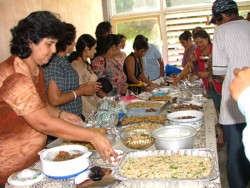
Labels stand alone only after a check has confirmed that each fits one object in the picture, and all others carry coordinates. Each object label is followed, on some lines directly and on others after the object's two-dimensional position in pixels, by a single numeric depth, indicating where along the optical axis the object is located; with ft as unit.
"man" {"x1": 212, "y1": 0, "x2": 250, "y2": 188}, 7.88
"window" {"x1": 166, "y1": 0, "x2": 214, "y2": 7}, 20.62
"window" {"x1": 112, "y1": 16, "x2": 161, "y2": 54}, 21.57
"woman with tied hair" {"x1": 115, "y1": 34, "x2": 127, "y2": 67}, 15.43
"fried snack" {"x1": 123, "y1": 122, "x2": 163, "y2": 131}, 6.83
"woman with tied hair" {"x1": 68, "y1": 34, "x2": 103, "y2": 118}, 10.25
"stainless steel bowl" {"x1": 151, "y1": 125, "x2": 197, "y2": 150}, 5.47
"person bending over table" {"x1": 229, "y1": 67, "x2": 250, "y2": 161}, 3.01
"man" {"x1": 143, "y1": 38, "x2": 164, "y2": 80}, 17.74
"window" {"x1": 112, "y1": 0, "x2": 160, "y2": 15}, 21.49
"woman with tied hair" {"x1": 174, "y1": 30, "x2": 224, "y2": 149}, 13.02
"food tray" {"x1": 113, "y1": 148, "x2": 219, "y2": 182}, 4.26
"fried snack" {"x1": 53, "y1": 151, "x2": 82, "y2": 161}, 5.20
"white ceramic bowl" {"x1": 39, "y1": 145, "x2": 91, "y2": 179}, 4.89
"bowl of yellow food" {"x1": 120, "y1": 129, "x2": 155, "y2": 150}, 5.88
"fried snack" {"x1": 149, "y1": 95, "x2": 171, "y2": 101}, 9.98
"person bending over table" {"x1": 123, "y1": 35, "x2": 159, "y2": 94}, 14.87
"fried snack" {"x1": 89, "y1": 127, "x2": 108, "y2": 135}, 6.69
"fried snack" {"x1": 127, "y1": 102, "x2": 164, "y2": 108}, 8.88
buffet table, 4.49
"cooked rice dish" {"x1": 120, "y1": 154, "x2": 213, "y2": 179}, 4.48
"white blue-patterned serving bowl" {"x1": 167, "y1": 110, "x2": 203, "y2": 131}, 6.85
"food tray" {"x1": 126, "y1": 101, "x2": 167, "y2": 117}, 8.28
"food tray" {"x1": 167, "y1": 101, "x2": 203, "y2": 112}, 8.55
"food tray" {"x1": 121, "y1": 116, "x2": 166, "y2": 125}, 7.43
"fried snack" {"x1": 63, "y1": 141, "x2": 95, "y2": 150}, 6.00
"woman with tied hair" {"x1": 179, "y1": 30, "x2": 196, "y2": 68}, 17.54
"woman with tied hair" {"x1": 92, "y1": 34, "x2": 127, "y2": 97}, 12.40
